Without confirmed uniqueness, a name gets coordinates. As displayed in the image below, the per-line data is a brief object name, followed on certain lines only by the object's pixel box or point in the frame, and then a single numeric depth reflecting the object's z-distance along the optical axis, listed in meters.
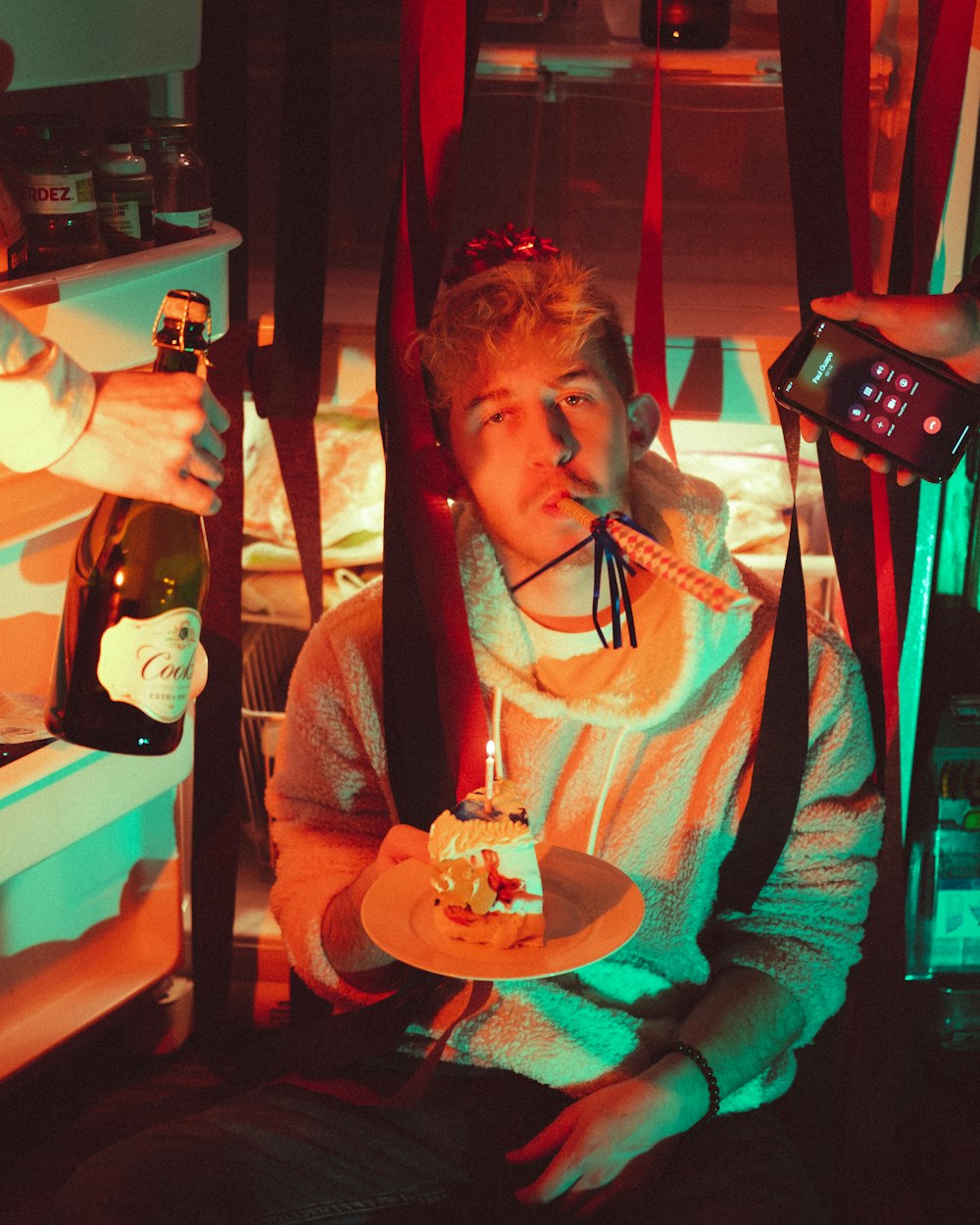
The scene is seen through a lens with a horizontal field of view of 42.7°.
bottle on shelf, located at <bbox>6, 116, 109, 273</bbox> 1.12
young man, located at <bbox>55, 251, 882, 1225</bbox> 1.27
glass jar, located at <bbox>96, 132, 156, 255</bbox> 1.18
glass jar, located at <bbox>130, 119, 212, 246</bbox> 1.24
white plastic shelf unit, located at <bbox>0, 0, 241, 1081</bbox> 1.13
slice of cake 1.11
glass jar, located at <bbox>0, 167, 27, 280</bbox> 1.12
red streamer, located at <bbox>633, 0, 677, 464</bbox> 1.24
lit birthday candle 1.14
